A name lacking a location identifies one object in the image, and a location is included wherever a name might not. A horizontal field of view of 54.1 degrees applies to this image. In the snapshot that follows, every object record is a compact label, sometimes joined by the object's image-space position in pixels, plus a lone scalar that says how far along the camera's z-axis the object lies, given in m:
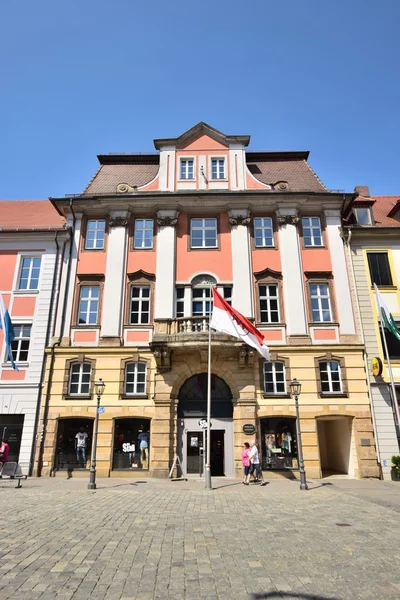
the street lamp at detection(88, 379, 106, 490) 16.03
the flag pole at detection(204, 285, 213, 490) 15.75
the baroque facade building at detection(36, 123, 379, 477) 20.36
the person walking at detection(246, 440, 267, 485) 17.44
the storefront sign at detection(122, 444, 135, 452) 20.48
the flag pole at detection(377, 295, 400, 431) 19.86
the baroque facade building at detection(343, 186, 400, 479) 20.08
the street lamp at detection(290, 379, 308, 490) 15.95
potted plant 19.12
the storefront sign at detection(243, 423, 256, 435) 19.89
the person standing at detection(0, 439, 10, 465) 18.55
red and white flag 18.31
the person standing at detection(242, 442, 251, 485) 17.45
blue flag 20.42
